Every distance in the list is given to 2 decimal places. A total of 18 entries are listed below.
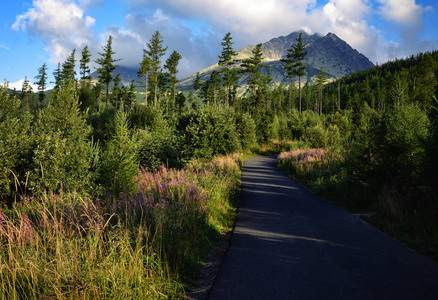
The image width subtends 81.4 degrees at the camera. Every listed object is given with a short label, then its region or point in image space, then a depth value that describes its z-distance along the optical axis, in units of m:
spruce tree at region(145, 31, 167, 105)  59.56
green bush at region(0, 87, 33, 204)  9.87
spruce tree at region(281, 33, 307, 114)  54.31
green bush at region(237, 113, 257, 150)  34.38
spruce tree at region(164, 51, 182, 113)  66.00
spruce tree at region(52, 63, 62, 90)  68.62
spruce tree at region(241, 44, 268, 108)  61.09
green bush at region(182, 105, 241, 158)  17.25
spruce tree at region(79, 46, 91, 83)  66.62
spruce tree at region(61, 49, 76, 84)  66.81
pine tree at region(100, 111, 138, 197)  9.55
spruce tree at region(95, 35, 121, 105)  59.78
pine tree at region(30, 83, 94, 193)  9.84
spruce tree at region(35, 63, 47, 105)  85.25
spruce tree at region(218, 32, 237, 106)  58.22
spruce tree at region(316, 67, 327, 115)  100.21
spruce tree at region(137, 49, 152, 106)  57.75
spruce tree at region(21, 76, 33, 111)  96.66
